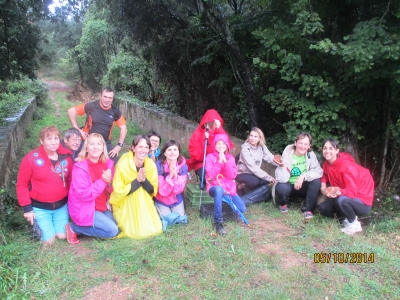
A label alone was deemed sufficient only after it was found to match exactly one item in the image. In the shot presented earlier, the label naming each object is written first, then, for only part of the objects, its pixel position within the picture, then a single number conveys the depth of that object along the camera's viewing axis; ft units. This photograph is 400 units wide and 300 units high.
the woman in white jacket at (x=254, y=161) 14.84
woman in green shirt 13.79
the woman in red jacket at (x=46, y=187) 10.89
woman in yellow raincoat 11.52
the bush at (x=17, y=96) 31.76
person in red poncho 15.26
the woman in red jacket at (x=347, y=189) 12.21
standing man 15.46
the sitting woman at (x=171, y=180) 12.79
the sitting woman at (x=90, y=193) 11.01
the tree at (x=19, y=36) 23.44
